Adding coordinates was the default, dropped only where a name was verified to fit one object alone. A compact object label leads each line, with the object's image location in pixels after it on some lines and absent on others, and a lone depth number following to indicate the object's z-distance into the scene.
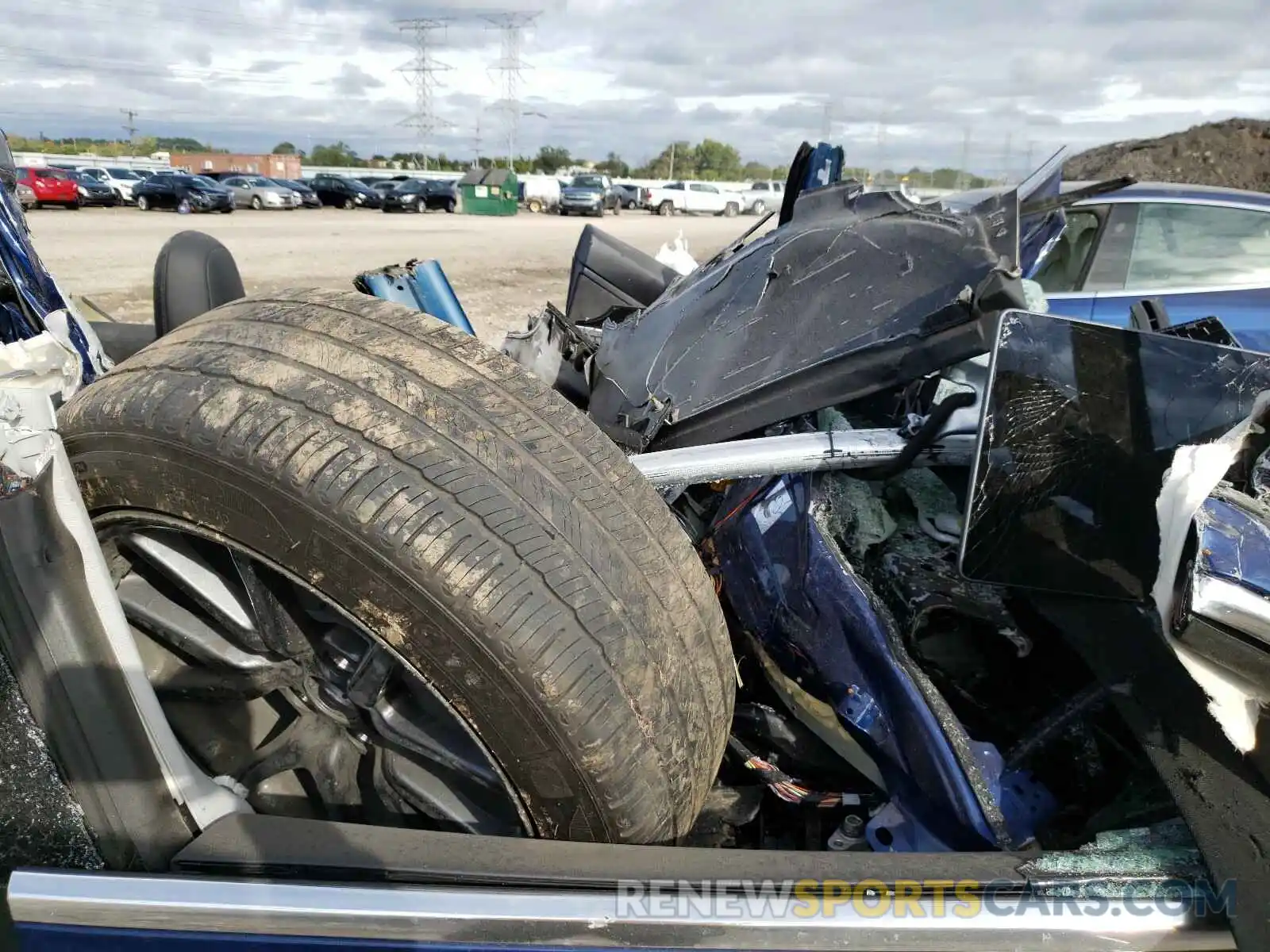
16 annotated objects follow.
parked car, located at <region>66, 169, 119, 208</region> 30.27
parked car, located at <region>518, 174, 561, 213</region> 41.25
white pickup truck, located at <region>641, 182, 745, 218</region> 41.44
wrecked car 1.05
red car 27.41
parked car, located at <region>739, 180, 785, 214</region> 42.22
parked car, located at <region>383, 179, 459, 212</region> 36.44
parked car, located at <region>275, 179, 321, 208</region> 36.38
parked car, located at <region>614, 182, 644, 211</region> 43.78
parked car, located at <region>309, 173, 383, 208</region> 38.41
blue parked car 4.92
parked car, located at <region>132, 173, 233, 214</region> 29.94
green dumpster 37.88
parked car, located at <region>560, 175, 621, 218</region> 38.44
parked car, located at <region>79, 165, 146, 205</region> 31.70
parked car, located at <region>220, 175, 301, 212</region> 33.28
